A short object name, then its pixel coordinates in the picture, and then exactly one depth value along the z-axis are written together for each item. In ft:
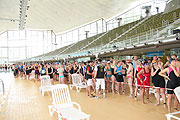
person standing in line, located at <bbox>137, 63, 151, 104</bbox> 19.49
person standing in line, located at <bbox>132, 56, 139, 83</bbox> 22.05
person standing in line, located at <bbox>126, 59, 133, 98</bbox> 21.59
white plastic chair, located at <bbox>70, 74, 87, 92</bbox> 30.32
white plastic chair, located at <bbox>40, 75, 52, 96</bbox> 27.78
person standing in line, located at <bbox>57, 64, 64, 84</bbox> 28.94
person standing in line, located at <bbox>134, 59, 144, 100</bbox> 19.74
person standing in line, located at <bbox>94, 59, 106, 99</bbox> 22.30
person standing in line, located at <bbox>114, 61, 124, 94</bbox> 24.42
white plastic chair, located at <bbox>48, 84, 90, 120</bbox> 11.66
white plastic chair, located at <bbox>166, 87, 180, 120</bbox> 11.12
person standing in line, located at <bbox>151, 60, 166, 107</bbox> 17.47
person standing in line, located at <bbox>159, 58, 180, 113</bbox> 14.15
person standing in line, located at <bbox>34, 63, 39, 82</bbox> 44.34
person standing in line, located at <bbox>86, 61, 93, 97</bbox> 23.70
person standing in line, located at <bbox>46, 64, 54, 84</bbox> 32.26
